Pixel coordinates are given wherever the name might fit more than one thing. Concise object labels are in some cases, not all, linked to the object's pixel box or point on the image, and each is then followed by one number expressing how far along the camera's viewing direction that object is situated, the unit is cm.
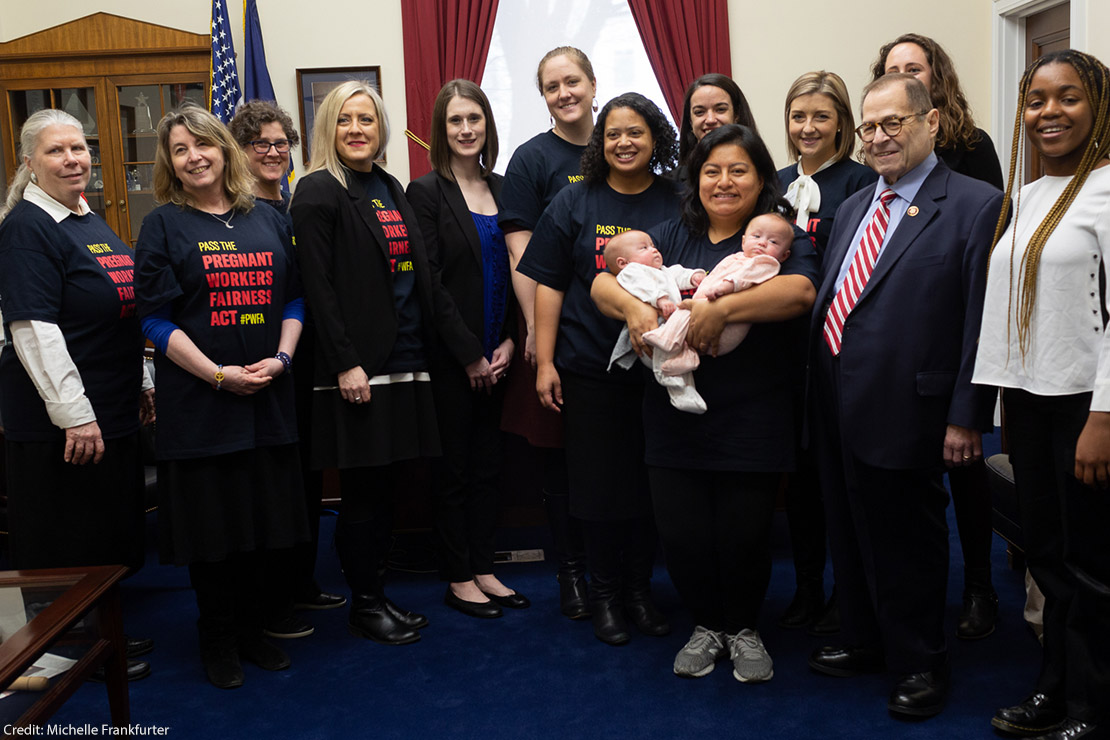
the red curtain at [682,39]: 590
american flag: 572
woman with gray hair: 242
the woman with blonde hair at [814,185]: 255
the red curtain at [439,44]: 584
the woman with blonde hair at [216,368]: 238
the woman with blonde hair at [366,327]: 260
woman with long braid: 179
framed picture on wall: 595
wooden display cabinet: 580
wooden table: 171
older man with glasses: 201
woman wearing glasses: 281
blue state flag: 579
